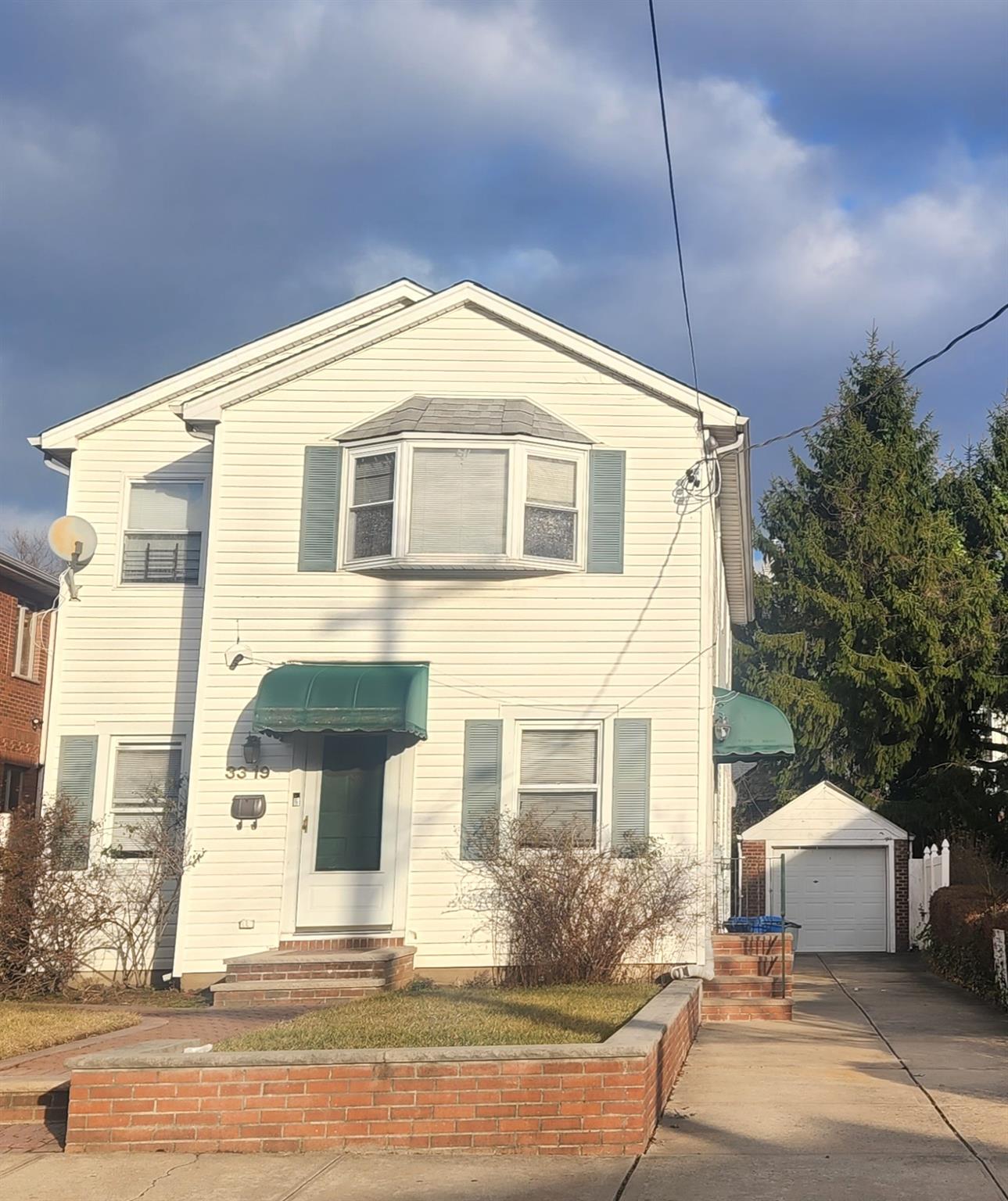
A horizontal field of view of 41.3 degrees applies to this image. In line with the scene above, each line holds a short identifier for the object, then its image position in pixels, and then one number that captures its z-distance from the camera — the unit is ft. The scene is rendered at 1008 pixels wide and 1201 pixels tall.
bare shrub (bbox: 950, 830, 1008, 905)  68.90
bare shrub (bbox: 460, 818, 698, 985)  42.57
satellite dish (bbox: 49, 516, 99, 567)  49.78
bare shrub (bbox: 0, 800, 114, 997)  43.70
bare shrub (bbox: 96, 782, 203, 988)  46.96
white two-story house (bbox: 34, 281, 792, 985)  46.47
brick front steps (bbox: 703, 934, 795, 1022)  45.57
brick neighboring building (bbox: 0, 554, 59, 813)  69.87
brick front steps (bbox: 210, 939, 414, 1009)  41.11
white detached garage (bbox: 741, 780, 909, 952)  88.33
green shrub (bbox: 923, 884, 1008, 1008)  55.21
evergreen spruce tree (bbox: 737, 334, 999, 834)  105.70
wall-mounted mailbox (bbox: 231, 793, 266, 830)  46.55
